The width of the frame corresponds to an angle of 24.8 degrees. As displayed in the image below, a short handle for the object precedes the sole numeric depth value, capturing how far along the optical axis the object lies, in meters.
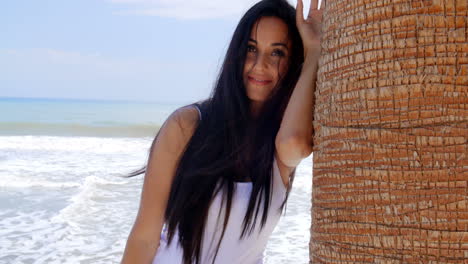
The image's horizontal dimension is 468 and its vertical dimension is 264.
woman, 2.32
